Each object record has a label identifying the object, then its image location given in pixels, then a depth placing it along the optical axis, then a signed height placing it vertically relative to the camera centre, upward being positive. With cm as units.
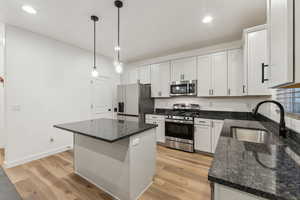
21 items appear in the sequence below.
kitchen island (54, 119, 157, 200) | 156 -83
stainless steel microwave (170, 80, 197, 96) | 338 +34
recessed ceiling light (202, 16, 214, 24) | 219 +149
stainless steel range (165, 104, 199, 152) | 309 -83
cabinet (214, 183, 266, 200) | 56 -46
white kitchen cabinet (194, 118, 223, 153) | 283 -81
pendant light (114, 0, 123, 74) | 183 +59
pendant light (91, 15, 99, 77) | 216 +147
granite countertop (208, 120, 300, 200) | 52 -39
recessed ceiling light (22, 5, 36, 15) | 197 +149
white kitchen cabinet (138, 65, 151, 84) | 422 +89
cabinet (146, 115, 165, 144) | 356 -78
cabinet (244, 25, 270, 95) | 215 +79
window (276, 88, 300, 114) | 124 +1
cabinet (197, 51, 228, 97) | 300 +65
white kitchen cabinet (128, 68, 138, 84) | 454 +91
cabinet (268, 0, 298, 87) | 68 +38
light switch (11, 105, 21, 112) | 248 -19
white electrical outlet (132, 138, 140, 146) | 158 -56
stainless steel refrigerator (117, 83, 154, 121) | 386 -5
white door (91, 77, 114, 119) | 392 +4
